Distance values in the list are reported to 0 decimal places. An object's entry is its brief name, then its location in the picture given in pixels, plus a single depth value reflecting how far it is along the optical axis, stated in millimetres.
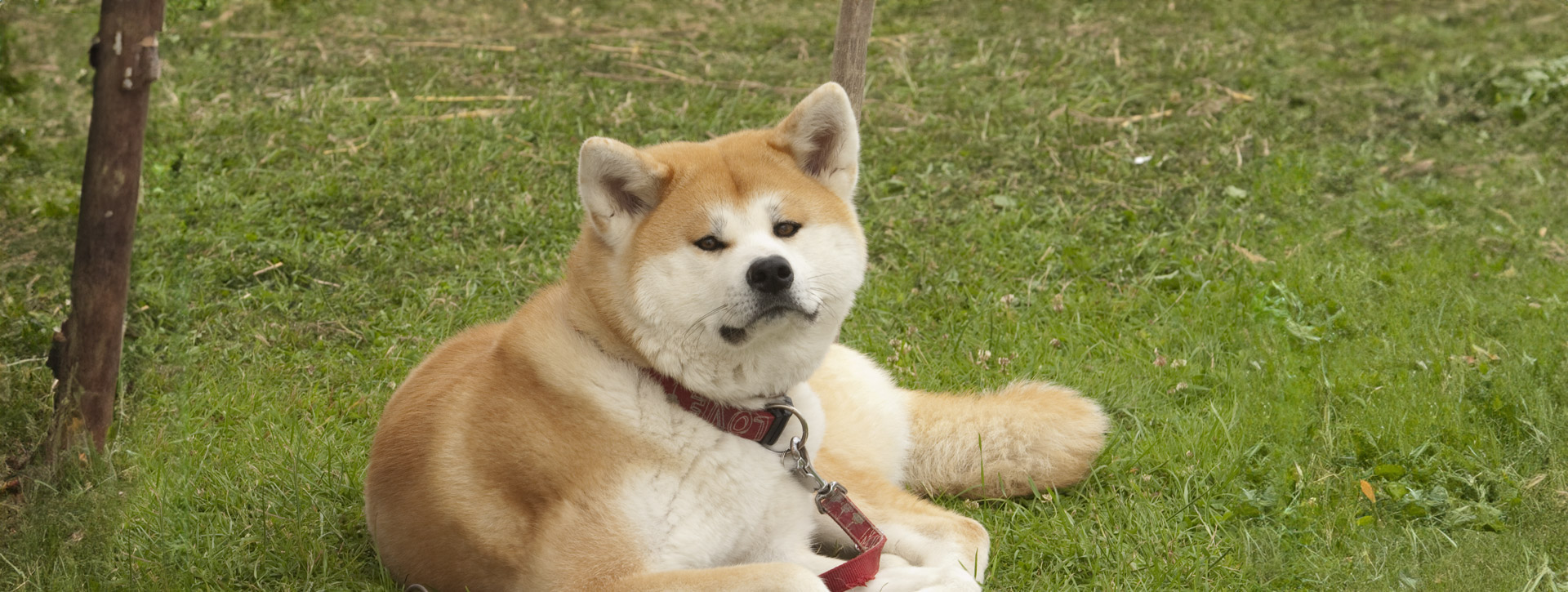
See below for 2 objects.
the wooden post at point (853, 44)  8961
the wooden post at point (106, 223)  7891
